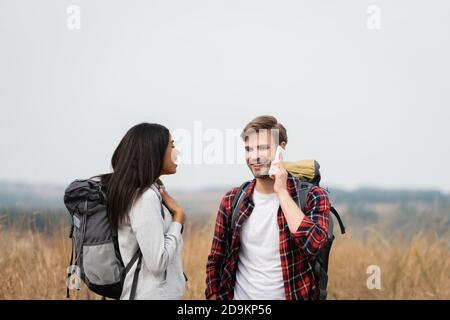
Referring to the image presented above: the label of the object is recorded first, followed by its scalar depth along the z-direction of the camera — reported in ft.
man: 10.46
